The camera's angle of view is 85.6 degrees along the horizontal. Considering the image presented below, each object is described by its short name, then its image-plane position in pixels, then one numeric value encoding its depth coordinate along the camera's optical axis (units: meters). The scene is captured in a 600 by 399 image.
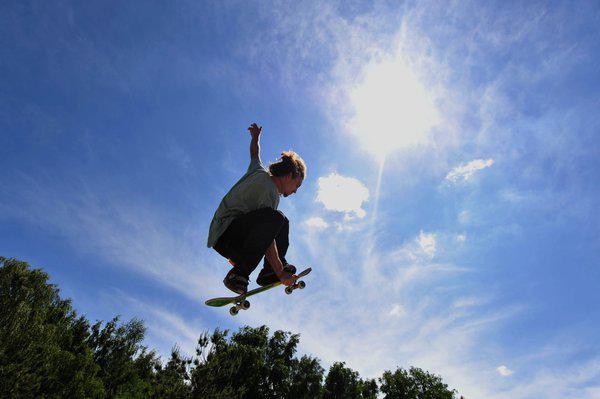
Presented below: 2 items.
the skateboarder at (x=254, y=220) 4.29
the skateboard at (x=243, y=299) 5.16
